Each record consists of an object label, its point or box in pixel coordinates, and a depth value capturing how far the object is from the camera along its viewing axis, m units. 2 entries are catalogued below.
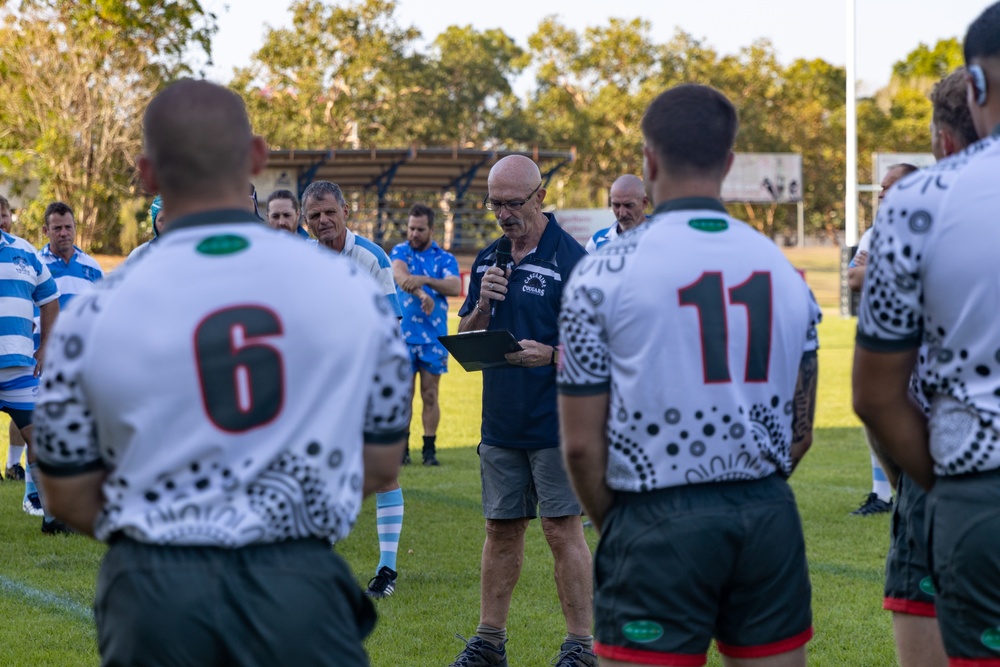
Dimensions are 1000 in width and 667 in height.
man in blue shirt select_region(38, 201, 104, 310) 10.08
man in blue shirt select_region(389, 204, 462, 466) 12.27
